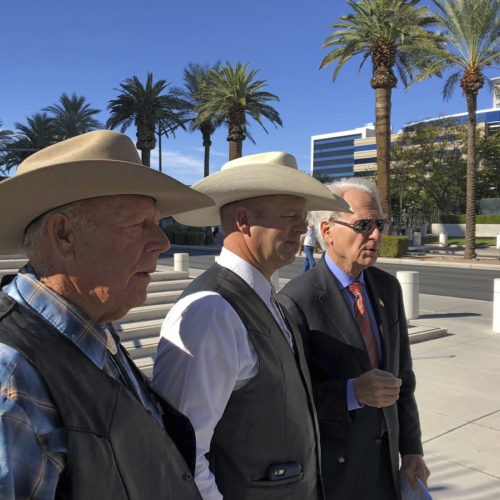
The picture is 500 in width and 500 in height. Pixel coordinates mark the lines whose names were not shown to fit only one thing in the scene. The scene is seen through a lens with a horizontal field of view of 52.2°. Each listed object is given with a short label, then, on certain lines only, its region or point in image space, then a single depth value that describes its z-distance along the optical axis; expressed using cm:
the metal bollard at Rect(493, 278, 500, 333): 847
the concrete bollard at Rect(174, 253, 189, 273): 1222
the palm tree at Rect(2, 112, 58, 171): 4134
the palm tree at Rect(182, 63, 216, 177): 3628
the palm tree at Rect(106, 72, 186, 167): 3509
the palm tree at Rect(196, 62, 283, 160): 3052
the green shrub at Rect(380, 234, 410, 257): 2541
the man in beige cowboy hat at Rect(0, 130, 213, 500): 102
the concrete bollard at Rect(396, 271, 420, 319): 972
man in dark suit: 220
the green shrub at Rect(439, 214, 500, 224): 4594
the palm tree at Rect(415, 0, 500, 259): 2194
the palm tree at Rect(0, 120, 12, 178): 3850
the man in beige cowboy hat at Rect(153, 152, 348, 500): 157
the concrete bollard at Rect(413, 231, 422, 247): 3697
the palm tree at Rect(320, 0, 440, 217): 2272
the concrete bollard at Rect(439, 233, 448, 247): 3444
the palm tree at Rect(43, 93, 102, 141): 4200
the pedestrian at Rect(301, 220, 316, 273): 1393
